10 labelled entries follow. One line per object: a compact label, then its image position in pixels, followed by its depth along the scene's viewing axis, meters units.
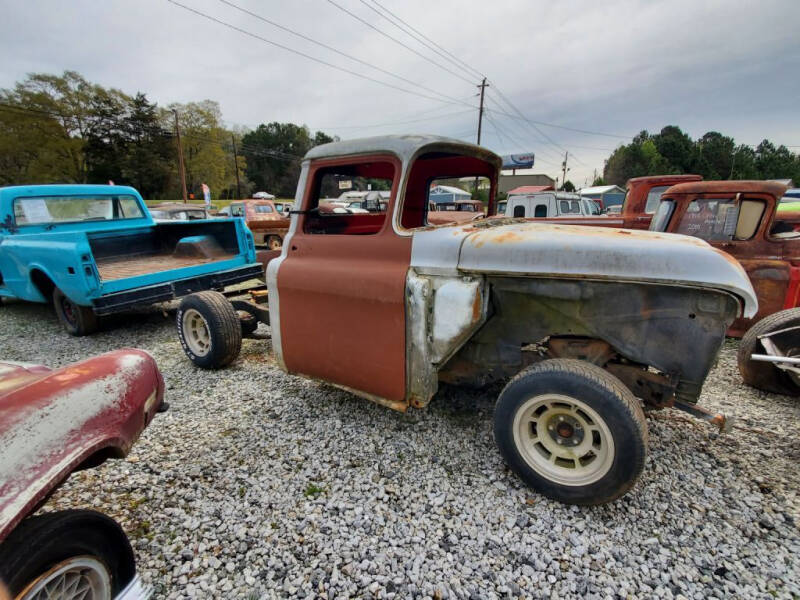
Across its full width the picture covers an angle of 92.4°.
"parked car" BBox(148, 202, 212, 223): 15.19
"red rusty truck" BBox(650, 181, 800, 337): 4.44
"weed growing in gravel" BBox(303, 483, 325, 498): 2.45
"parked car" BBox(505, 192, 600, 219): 13.27
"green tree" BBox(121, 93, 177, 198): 45.81
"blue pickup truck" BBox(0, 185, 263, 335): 4.86
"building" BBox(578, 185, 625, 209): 27.58
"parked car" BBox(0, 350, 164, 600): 1.22
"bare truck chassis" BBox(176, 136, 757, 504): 2.13
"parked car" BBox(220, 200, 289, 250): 12.78
